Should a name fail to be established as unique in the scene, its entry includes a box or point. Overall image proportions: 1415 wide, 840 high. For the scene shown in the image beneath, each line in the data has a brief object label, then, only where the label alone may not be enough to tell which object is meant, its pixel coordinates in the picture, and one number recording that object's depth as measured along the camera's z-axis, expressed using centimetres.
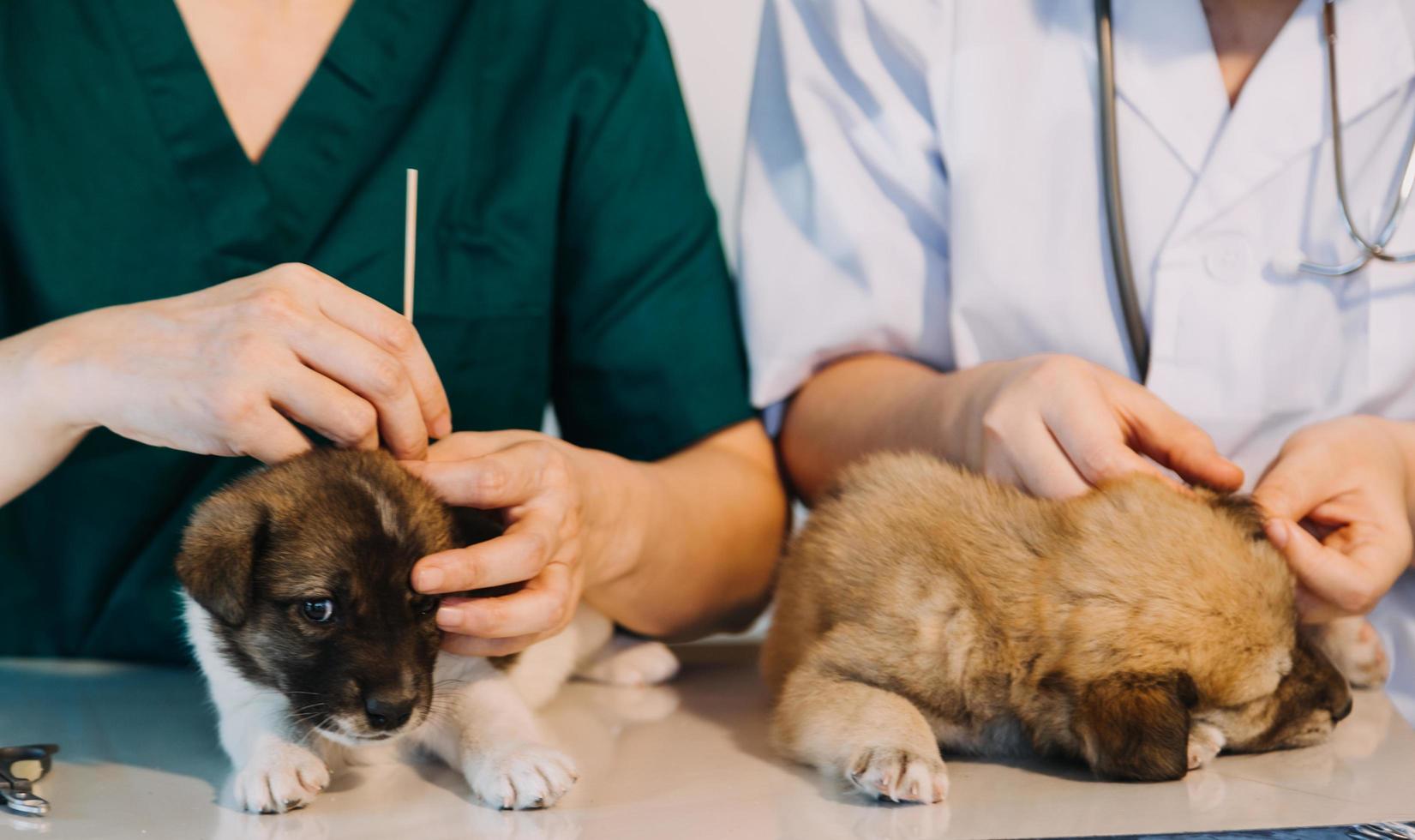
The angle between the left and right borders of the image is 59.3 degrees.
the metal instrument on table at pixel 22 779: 102
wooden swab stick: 125
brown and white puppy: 107
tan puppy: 108
